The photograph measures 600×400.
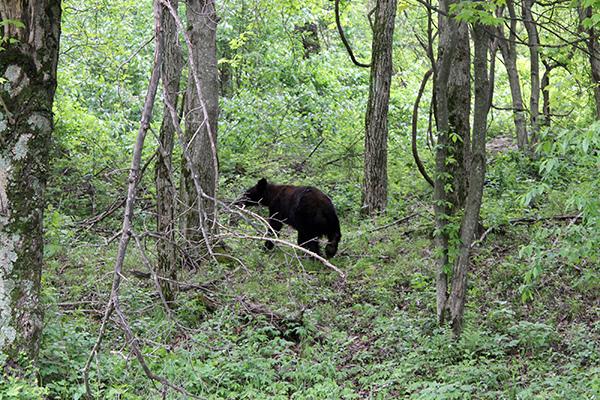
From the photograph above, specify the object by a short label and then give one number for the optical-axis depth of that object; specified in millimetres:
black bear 23672
